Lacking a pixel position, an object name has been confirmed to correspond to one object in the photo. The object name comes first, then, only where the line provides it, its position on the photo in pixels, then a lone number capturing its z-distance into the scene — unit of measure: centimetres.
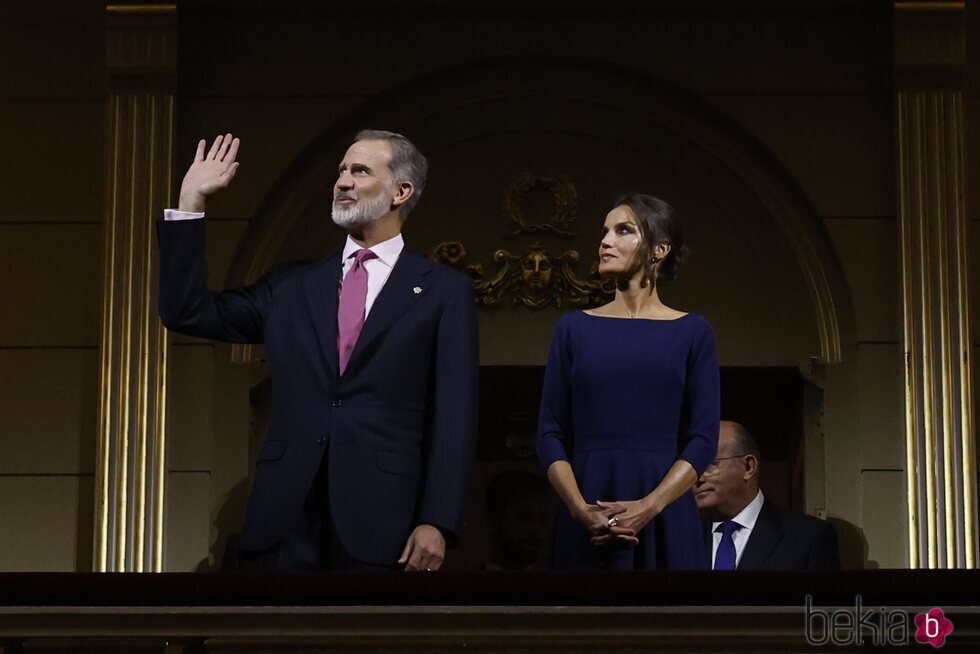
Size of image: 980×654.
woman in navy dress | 815
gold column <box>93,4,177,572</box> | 1150
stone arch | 1228
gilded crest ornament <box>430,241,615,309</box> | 1230
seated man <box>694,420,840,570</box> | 1022
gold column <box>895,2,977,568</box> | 1141
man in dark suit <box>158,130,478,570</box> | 772
